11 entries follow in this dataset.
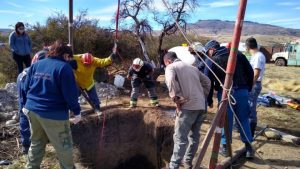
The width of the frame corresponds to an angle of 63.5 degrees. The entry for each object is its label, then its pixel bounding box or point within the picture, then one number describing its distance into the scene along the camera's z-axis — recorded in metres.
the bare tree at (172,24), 9.83
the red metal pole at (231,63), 2.62
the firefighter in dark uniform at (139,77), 5.99
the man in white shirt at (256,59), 4.32
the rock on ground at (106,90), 7.27
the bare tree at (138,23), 9.67
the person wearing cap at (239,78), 3.82
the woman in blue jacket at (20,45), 6.52
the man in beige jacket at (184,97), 3.28
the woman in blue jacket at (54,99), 2.90
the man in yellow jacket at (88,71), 4.96
